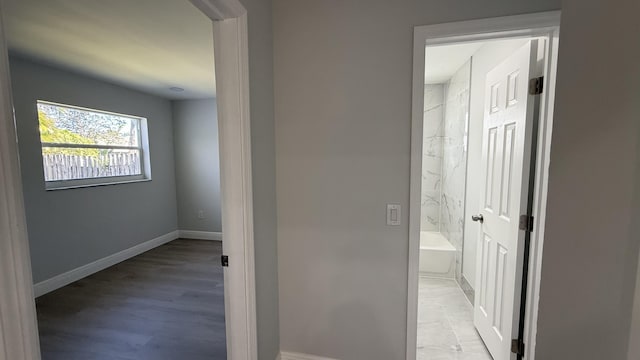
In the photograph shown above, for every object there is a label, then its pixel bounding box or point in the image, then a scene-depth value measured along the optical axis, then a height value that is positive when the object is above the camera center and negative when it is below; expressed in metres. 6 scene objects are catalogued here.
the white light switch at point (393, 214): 1.59 -0.32
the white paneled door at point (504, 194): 1.57 -0.23
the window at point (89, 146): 3.06 +0.20
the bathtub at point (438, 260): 3.25 -1.22
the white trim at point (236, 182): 1.24 -0.10
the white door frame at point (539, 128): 1.37 +0.22
